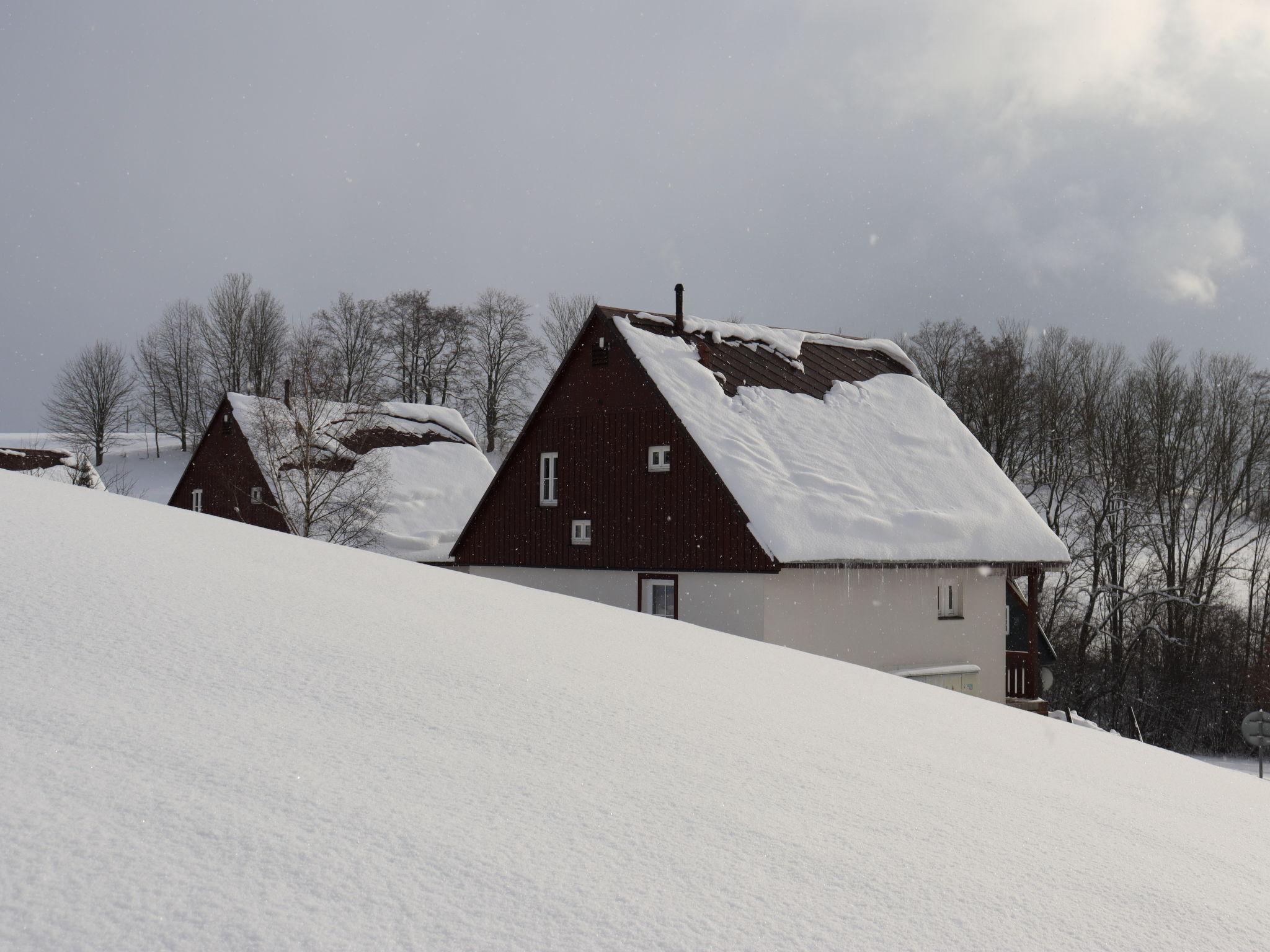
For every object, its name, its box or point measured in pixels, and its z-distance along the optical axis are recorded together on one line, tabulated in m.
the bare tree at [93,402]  67.75
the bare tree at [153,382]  68.62
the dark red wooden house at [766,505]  17.73
